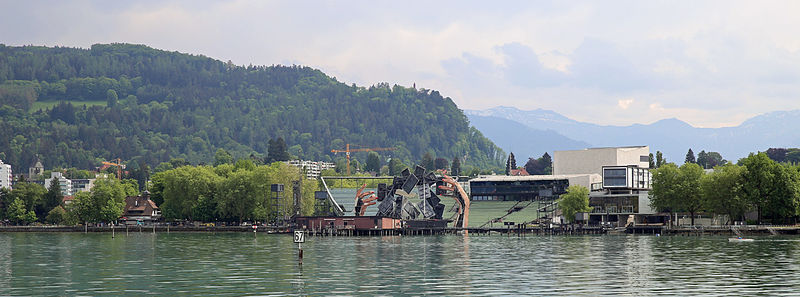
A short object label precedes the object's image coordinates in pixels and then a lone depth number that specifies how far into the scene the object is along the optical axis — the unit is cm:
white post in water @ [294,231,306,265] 7453
